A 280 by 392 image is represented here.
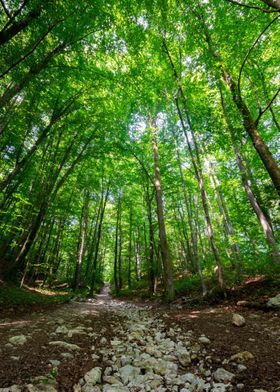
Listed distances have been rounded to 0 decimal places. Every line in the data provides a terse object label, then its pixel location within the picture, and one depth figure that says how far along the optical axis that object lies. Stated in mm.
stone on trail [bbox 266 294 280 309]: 5383
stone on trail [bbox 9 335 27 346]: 3524
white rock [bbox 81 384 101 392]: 2411
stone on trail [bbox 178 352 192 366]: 3205
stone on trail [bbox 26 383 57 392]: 2227
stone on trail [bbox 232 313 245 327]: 4551
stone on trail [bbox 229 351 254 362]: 3016
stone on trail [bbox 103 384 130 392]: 2455
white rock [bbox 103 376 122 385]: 2689
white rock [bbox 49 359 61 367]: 2879
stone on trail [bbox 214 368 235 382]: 2611
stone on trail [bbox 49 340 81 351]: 3554
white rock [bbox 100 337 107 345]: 4161
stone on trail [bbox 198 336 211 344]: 3874
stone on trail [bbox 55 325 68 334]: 4468
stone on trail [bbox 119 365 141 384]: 2787
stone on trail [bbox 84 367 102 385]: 2605
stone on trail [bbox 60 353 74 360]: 3173
